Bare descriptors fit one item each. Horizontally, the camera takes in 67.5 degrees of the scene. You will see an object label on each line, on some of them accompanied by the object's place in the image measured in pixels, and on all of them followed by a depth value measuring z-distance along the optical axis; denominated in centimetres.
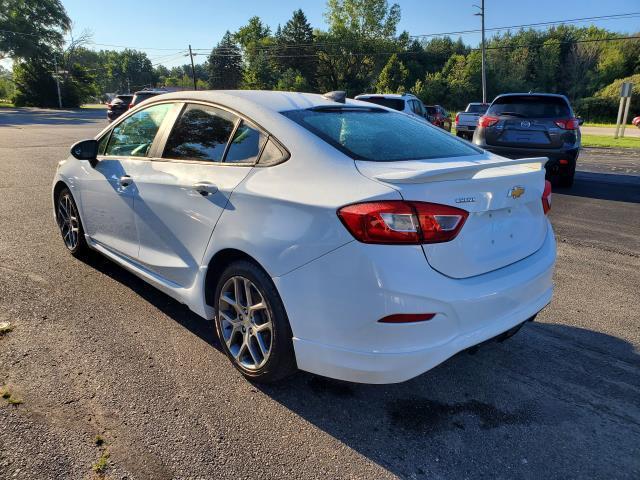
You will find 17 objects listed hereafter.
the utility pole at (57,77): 5300
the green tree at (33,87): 5300
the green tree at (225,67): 9100
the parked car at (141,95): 1941
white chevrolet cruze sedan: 210
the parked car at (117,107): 2294
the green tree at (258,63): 7569
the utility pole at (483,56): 3394
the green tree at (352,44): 7694
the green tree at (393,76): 6481
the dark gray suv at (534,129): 860
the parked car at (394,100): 1320
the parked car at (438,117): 2022
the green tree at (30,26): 5647
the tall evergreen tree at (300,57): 7662
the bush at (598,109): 4403
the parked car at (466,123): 2270
